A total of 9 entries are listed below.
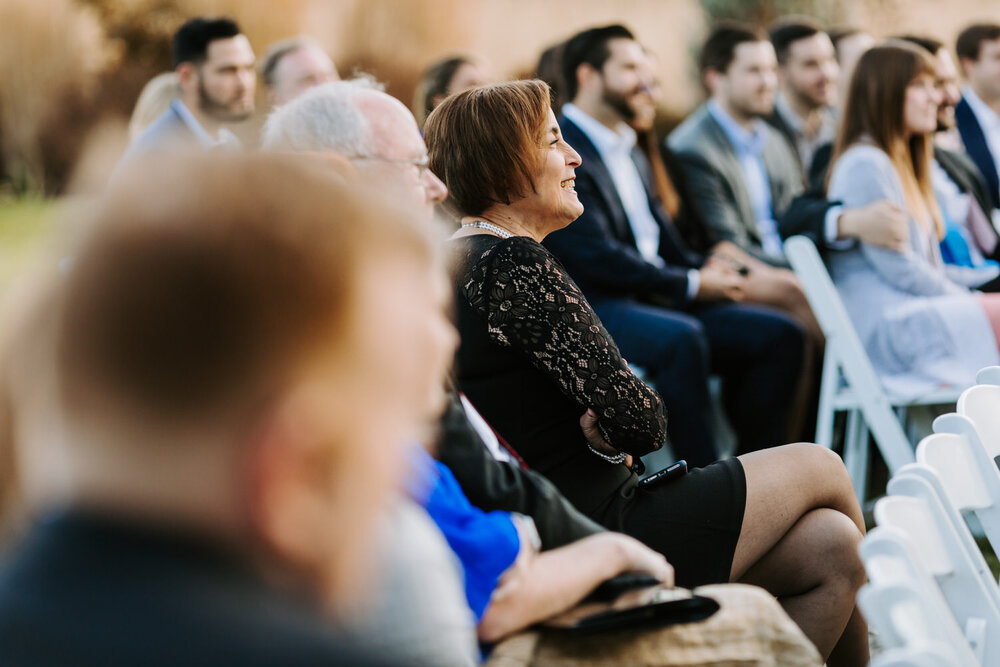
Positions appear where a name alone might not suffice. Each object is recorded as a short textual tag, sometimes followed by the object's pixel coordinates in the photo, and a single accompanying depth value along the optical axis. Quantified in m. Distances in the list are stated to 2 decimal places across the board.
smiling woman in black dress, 4.37
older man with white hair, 4.66
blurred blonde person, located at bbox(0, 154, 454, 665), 1.24
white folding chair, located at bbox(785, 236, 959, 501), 7.62
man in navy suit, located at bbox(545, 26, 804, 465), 8.27
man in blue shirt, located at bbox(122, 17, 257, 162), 10.94
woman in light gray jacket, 8.20
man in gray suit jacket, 11.05
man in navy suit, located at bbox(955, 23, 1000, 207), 11.98
